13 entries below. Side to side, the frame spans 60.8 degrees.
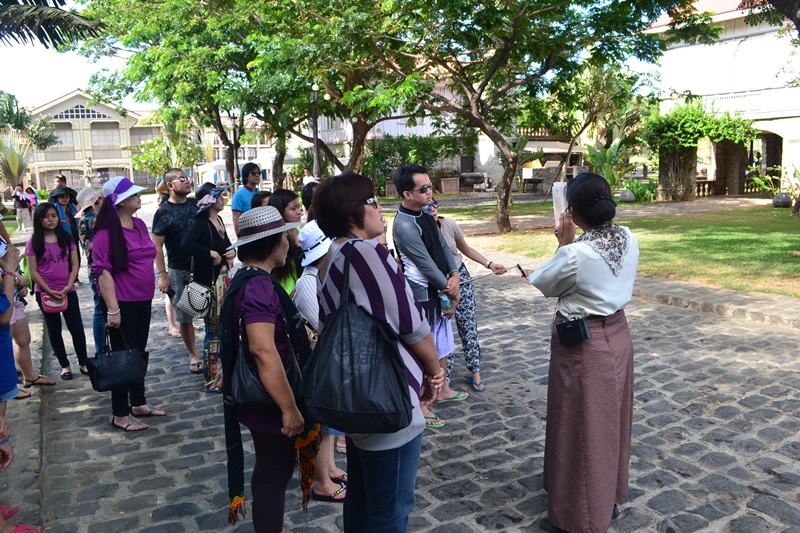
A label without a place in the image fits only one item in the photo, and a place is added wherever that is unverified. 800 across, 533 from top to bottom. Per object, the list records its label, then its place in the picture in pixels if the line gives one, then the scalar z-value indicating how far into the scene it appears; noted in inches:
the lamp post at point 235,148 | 1012.2
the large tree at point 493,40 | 566.6
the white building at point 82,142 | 2687.0
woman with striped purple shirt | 98.8
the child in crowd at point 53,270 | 239.5
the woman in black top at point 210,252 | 226.2
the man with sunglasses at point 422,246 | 191.8
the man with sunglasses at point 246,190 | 309.6
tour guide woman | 133.3
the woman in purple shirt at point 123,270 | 195.3
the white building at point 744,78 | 1044.5
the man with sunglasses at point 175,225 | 247.3
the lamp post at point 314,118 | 775.2
